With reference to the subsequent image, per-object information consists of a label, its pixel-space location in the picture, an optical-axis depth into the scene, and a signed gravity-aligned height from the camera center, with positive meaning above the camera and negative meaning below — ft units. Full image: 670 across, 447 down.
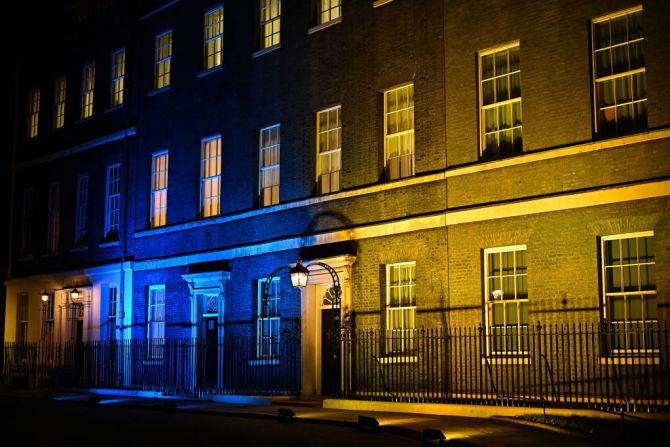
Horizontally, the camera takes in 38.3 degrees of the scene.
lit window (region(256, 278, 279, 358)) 79.56 +1.66
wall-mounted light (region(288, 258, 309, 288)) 71.82 +5.09
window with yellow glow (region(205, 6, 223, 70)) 89.86 +28.45
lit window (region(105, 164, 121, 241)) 100.83 +14.80
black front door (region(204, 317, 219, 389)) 87.10 -0.78
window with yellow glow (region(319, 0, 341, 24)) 77.92 +26.90
